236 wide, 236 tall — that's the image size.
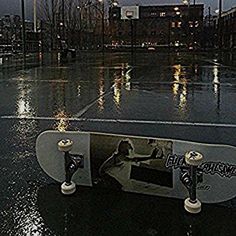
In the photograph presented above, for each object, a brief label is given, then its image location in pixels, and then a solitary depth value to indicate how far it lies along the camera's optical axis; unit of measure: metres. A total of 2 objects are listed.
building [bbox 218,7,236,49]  48.37
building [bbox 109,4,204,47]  56.28
